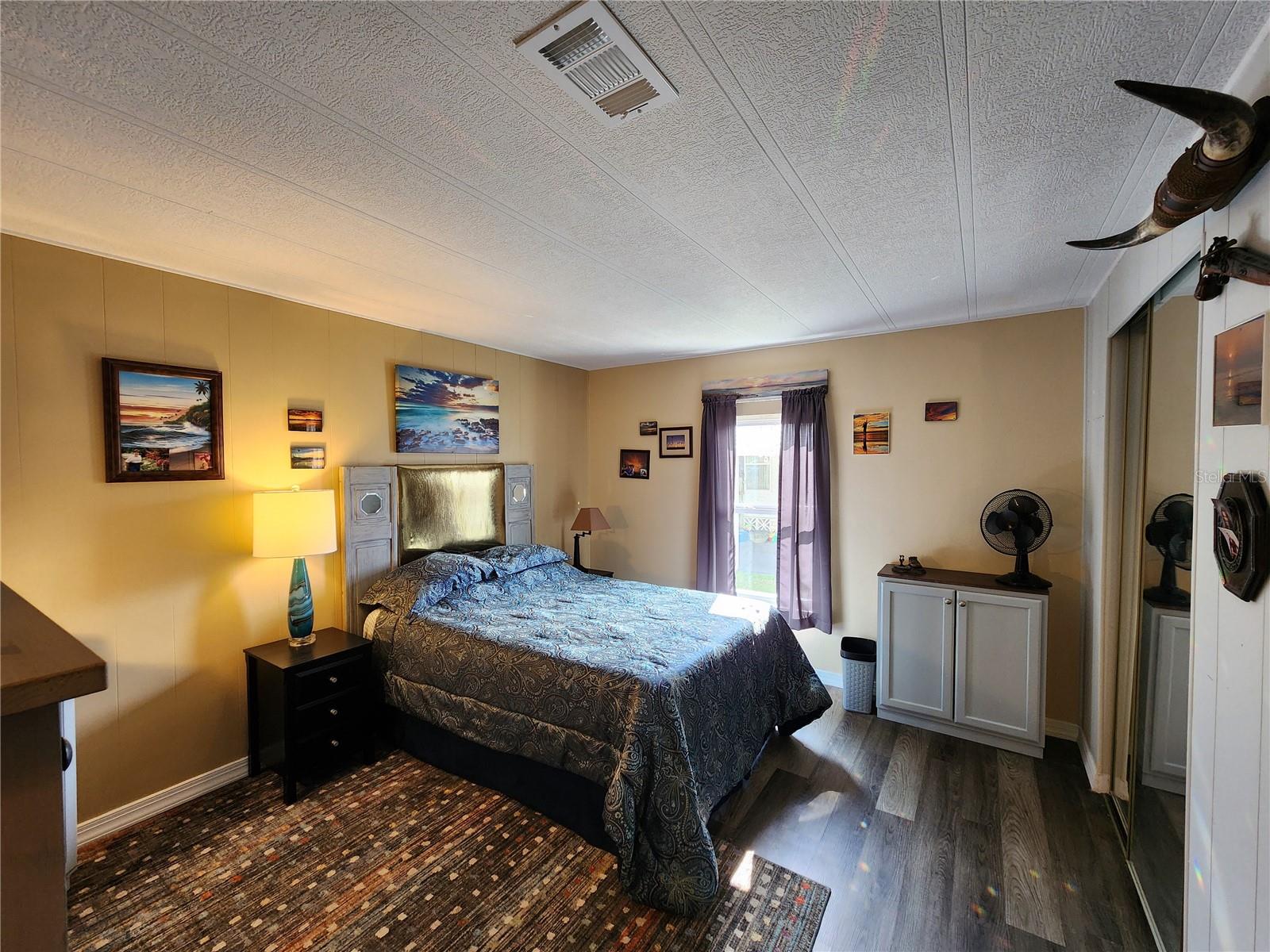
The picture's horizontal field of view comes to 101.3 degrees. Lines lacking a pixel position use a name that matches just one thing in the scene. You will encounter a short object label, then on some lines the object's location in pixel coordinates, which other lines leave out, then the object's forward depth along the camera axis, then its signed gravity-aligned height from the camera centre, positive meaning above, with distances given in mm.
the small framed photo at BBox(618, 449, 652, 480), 4715 -19
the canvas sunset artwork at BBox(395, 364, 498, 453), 3469 +359
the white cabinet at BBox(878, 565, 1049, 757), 2840 -1133
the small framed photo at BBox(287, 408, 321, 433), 2896 +239
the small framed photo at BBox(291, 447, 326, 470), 2916 +29
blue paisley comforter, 1924 -1050
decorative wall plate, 1061 -157
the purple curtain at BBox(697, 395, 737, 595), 4215 -302
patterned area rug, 1773 -1615
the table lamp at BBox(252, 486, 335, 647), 2564 -350
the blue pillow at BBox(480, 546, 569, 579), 3510 -675
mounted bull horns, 951 +639
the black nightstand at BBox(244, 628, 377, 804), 2490 -1222
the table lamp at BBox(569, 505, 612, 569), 4436 -525
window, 4199 -343
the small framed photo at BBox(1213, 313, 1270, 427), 1059 +192
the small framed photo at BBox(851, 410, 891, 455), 3590 +195
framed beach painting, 2285 +190
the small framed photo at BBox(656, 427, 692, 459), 4480 +166
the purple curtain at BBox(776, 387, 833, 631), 3746 -391
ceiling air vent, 1056 +890
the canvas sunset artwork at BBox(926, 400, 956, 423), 3369 +326
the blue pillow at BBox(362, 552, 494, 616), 2979 -717
